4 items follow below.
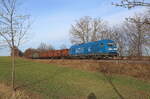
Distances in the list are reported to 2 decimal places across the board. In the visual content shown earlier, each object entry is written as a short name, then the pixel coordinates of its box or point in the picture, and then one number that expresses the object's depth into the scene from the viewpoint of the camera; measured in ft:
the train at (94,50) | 87.71
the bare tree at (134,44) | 138.65
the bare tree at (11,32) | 33.88
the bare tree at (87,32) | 216.82
